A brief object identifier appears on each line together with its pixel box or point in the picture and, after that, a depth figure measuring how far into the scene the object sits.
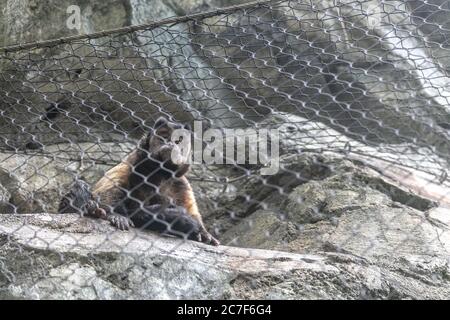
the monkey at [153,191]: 3.37
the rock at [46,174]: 4.39
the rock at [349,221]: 3.35
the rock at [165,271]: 2.57
